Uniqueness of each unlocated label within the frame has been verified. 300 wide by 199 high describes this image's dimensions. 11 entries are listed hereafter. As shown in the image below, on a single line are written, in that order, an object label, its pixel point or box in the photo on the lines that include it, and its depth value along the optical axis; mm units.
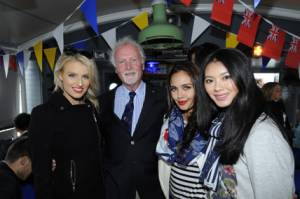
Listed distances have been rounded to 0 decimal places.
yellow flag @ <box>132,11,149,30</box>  2609
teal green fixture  1723
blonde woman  1318
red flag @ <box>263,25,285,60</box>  2292
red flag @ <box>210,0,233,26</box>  1782
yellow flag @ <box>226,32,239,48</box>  2755
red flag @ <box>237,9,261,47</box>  2113
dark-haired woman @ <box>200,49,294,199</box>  866
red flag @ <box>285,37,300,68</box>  2395
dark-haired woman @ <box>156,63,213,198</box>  1228
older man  1521
